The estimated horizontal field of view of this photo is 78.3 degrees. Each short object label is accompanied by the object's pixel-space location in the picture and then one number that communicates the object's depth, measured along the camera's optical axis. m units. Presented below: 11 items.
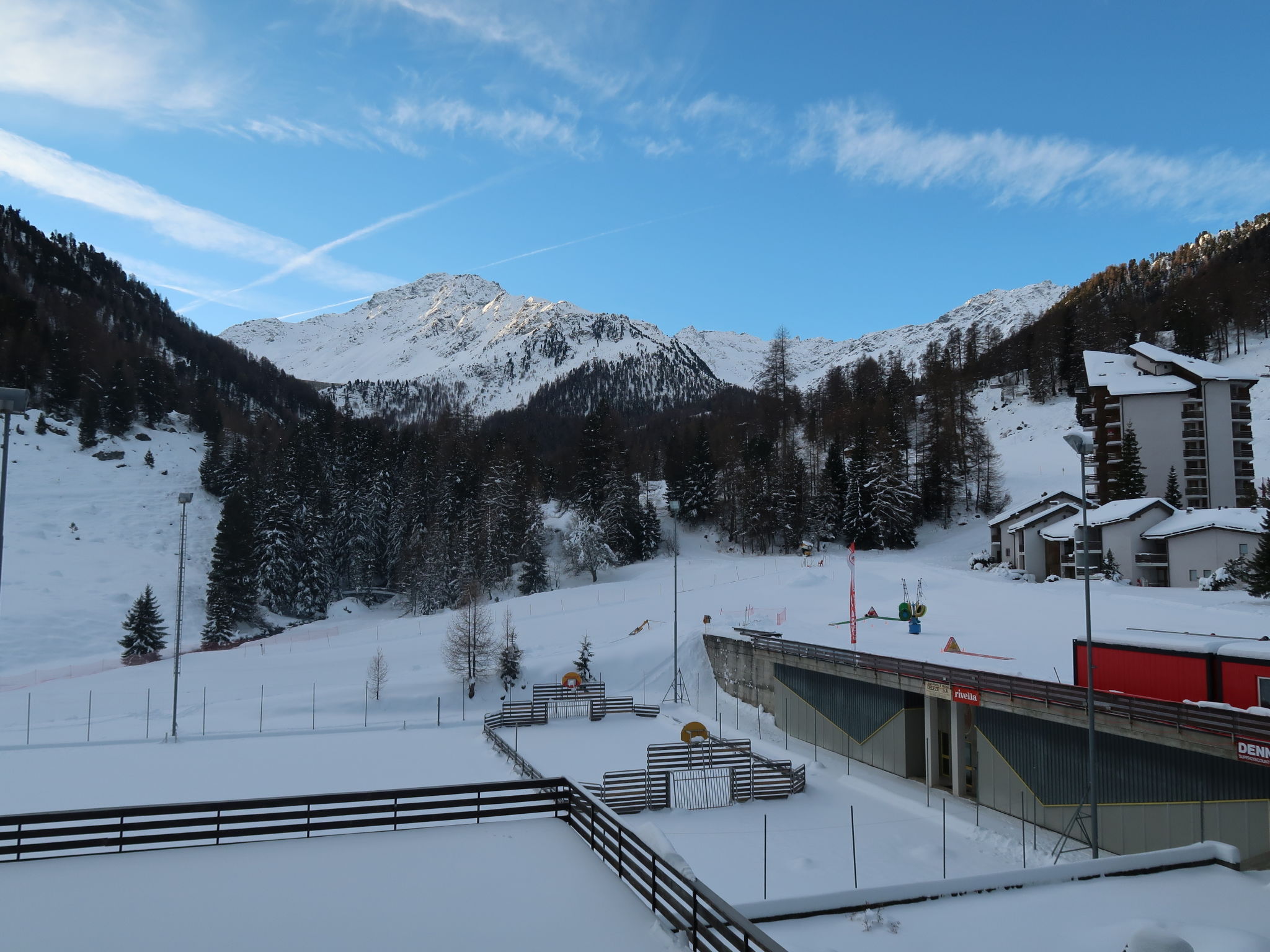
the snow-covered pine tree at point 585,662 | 42.62
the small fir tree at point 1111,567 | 48.38
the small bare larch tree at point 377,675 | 40.44
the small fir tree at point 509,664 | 42.41
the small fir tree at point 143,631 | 53.41
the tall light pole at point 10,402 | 15.50
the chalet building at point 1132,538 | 48.28
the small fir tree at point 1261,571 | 36.06
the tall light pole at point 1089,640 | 15.96
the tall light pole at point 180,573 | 30.59
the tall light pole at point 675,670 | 40.81
